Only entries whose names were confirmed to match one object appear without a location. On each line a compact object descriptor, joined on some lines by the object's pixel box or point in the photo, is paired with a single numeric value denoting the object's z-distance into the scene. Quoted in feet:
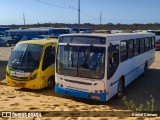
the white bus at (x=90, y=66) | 34.68
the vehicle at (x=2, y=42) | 152.65
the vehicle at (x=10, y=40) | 156.66
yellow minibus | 41.32
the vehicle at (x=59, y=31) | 161.58
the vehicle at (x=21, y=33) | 157.58
